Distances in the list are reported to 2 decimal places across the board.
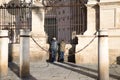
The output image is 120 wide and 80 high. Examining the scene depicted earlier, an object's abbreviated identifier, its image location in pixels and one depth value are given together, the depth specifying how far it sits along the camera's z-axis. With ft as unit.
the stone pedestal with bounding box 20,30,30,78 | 19.84
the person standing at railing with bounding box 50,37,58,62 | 29.19
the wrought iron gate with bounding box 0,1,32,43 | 30.63
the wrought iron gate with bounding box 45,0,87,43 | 30.43
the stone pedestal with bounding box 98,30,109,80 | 18.34
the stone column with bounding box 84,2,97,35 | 28.46
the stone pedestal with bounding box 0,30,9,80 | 19.59
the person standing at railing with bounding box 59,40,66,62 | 29.01
